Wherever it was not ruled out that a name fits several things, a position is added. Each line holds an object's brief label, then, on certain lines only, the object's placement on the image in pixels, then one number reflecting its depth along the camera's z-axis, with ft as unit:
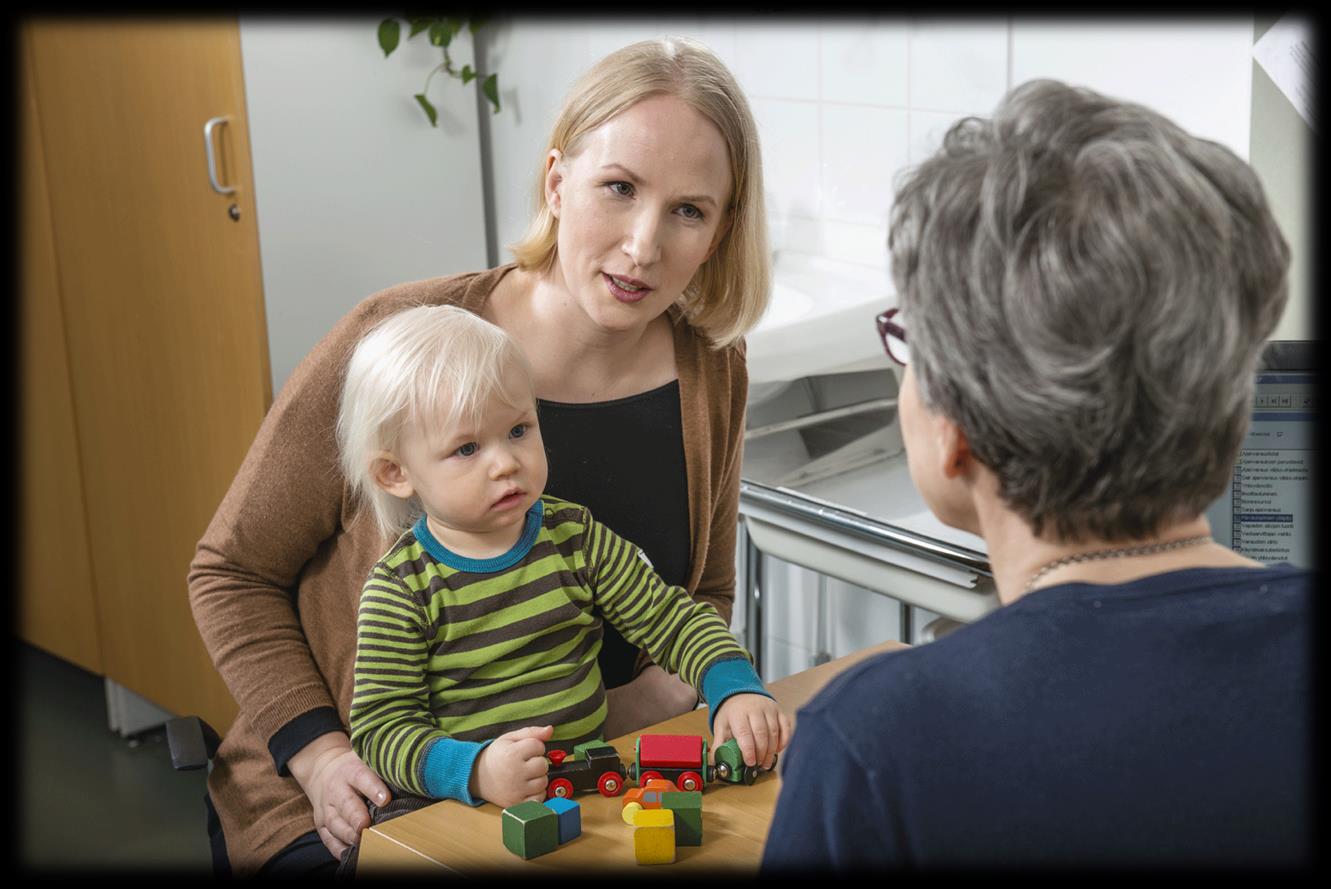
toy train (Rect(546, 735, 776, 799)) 4.06
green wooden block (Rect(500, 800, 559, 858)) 3.70
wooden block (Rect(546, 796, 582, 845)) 3.79
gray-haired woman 2.51
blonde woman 4.90
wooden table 3.76
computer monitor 4.67
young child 4.32
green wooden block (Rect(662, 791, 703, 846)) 3.81
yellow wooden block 3.70
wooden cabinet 8.63
